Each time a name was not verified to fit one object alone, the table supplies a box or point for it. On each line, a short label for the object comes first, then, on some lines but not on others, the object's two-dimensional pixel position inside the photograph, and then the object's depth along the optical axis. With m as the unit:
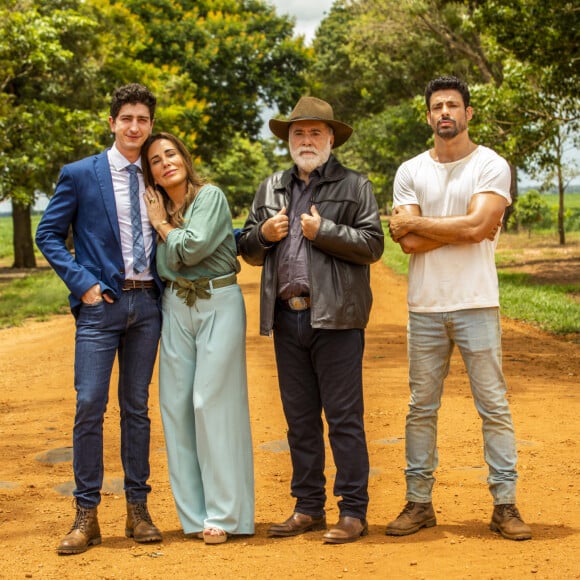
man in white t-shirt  5.51
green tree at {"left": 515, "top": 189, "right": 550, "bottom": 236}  40.28
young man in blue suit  5.59
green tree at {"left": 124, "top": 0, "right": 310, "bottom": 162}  36.22
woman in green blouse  5.67
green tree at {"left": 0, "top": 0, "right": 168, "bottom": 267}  22.64
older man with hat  5.50
